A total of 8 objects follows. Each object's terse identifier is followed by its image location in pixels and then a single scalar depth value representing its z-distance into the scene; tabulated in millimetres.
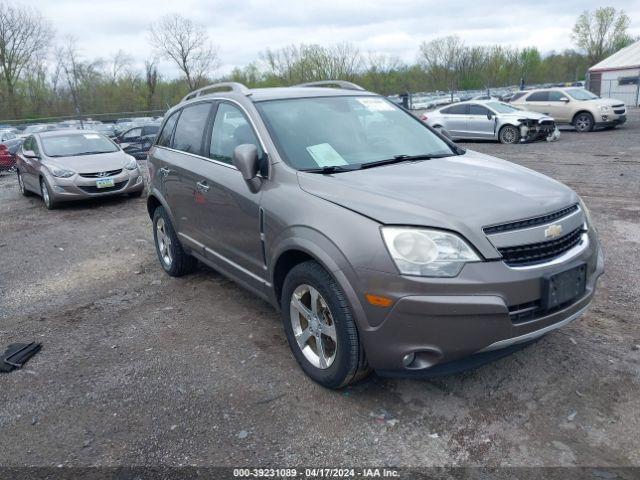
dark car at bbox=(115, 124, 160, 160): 17656
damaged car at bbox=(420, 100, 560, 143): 16312
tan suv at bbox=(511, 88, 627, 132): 18531
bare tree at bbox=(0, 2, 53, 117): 47103
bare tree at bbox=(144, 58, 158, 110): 42459
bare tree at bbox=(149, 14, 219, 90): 42500
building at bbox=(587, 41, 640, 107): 32344
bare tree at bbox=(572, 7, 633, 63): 64938
